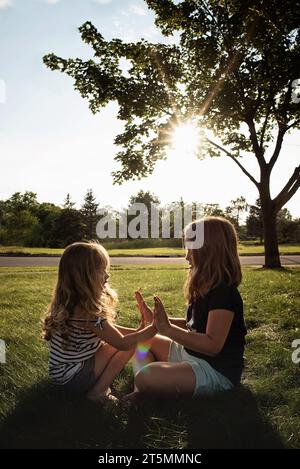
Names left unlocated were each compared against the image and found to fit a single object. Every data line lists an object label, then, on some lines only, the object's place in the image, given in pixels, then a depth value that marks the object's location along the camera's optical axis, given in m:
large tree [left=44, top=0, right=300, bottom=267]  16.22
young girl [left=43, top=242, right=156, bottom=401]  3.62
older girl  3.40
